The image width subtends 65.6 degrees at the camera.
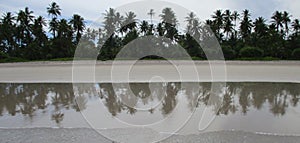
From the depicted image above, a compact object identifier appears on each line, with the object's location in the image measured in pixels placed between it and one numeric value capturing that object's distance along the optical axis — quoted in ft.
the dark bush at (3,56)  111.65
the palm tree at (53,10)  143.35
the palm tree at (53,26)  134.51
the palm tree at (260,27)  128.60
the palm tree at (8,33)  130.74
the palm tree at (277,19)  137.93
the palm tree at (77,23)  136.15
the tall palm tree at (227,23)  137.80
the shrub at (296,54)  100.10
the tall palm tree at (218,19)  135.79
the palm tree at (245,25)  136.56
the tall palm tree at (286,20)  137.69
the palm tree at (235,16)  145.01
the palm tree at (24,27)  133.18
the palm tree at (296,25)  134.62
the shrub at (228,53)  103.92
